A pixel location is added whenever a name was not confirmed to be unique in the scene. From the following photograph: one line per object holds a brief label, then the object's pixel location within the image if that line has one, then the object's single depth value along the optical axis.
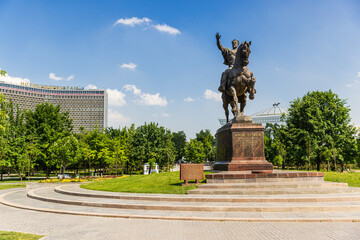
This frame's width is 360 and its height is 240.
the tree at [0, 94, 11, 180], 31.27
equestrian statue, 15.73
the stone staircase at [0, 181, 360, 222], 8.30
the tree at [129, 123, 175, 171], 43.66
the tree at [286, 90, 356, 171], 32.81
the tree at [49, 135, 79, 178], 32.69
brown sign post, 13.02
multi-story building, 151.12
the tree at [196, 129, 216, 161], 78.50
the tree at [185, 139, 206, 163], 56.03
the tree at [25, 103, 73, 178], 38.88
